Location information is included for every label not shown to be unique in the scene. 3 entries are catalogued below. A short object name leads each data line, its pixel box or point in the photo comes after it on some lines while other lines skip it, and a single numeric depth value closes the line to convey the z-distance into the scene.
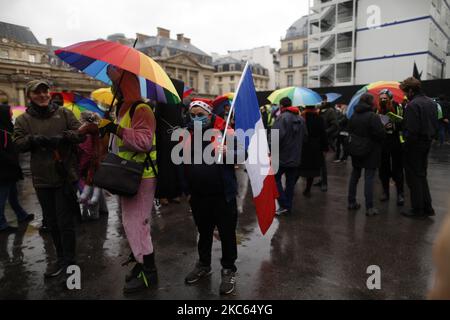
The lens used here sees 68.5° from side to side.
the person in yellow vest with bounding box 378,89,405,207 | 5.85
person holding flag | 3.02
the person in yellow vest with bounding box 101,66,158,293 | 2.86
